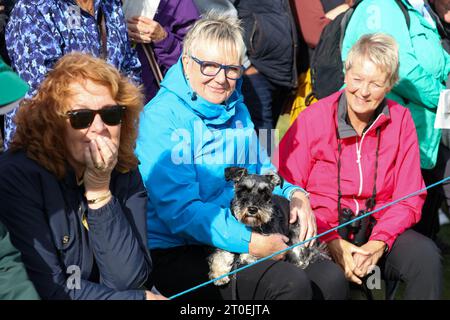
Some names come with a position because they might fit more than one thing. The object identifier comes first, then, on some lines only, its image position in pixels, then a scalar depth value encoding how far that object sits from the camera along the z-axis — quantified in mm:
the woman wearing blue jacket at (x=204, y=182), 3938
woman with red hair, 3141
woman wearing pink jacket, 4688
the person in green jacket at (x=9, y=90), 2730
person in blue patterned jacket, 4234
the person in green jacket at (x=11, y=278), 2811
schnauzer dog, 3984
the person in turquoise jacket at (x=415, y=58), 5496
